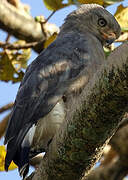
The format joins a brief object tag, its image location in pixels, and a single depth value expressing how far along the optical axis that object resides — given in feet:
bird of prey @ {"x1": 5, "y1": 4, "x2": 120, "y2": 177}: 25.85
